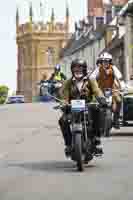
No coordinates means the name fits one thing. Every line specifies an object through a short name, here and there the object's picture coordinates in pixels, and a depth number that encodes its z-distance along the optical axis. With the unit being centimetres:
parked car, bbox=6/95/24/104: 9188
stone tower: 17825
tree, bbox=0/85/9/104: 10661
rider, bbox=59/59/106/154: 1332
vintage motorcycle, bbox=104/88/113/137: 1452
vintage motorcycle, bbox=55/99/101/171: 1298
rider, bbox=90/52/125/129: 1752
